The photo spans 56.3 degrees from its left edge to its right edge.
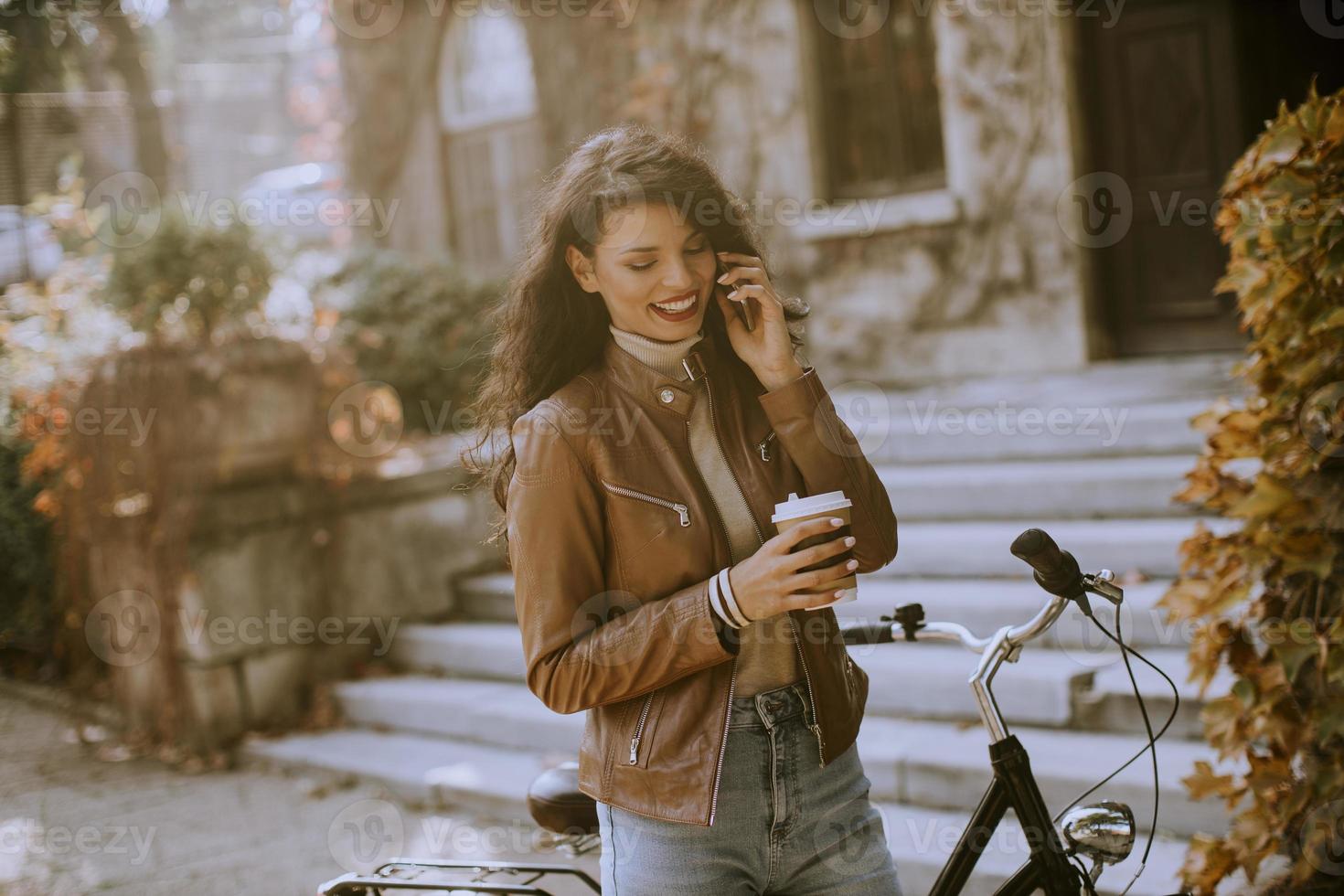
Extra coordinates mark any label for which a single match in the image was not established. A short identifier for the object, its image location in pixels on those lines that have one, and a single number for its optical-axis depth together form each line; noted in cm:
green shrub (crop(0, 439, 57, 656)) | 690
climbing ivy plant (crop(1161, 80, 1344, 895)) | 299
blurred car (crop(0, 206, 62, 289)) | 1391
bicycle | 209
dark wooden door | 702
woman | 196
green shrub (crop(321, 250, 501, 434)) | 834
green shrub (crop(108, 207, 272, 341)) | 606
